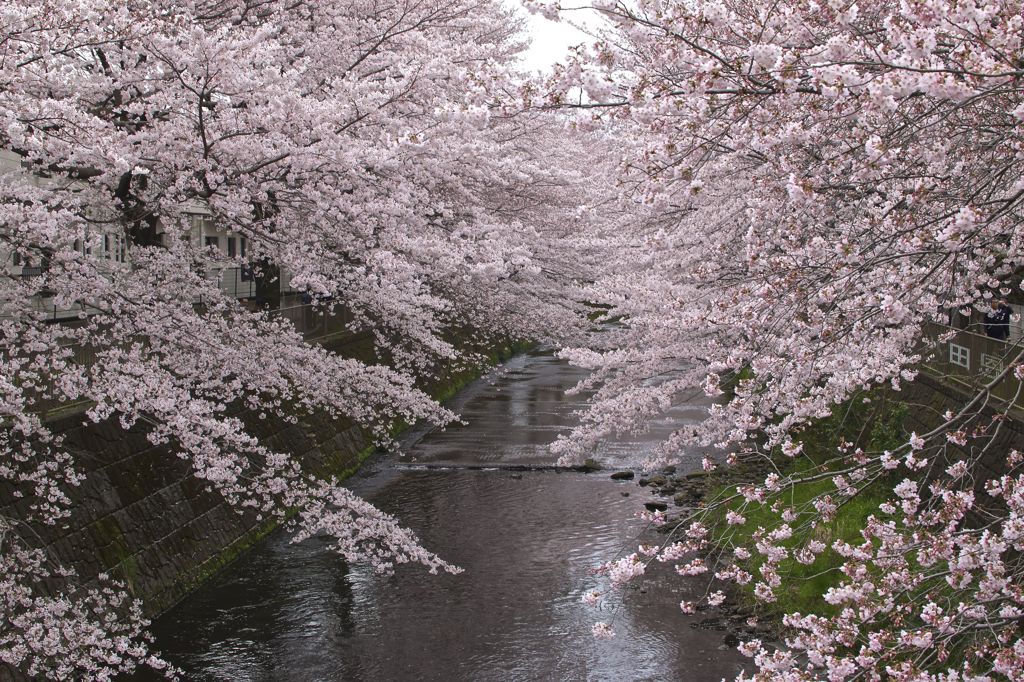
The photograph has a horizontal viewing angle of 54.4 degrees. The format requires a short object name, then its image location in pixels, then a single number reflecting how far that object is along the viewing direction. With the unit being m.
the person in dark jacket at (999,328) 14.53
